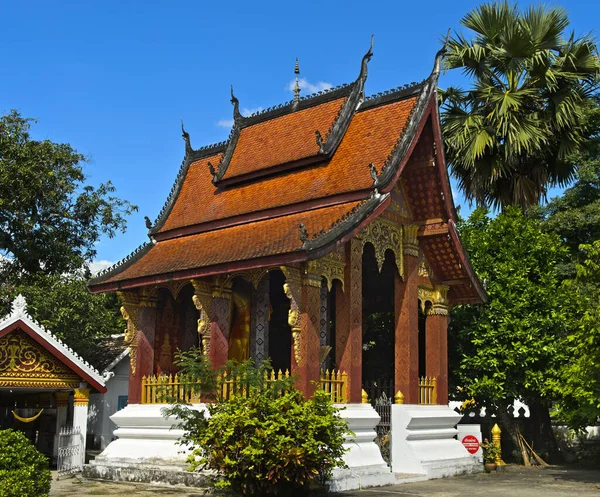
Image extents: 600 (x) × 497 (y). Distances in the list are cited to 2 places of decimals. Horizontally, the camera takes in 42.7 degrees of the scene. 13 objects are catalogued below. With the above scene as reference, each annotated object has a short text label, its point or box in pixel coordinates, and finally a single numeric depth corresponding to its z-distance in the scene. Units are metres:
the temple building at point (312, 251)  14.08
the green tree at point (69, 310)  21.41
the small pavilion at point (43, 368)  16.11
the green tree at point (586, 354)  14.38
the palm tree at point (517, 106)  22.47
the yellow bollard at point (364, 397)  14.84
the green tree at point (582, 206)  21.58
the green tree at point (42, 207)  23.62
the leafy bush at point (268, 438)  10.80
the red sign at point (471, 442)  17.53
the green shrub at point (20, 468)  9.45
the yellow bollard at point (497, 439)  18.22
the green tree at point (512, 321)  18.55
